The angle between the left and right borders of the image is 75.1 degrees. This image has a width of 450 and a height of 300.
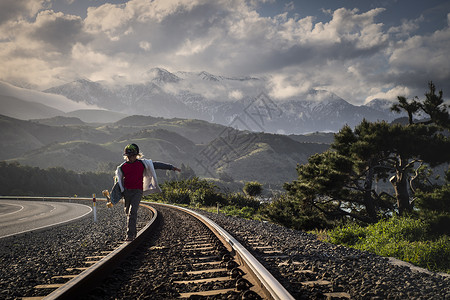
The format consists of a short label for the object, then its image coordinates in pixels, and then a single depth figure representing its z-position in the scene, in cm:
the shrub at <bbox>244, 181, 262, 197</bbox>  3666
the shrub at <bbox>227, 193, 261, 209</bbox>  3038
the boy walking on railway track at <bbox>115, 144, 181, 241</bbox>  605
